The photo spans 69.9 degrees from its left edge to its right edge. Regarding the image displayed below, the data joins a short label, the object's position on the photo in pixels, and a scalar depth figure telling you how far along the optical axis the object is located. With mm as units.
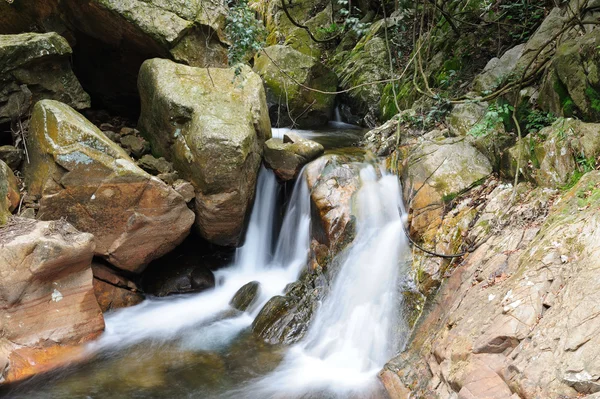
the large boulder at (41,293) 4949
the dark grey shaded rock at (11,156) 6124
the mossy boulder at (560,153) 4195
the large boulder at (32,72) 6289
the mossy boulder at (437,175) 5438
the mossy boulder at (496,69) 6418
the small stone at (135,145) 7047
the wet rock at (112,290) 6297
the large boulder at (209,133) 6344
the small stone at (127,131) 7371
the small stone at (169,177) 6586
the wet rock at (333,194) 6234
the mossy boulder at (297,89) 11078
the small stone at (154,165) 6789
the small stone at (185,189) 6531
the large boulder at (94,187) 5781
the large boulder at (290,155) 7297
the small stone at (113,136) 7188
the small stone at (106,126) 7611
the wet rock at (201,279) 7102
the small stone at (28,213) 5641
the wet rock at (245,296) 6518
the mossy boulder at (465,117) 6301
